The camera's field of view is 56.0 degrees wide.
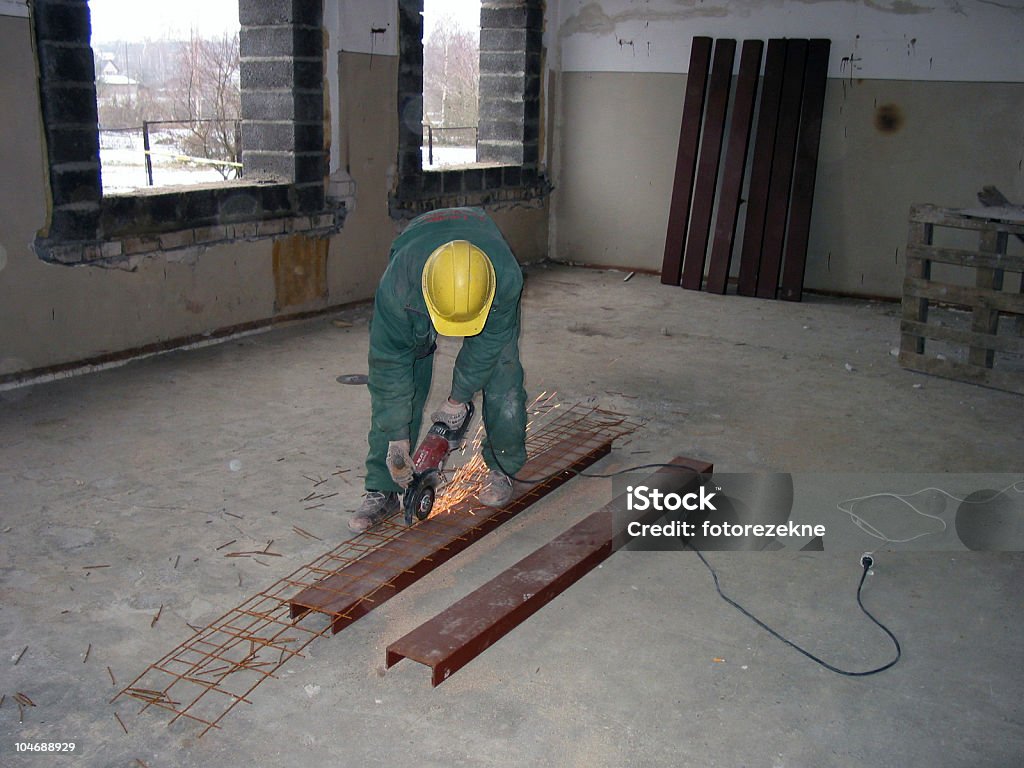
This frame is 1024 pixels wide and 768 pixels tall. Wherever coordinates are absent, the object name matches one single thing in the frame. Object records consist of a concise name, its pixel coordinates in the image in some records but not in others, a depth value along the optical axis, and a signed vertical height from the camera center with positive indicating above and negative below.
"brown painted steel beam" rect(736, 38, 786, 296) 7.65 -0.39
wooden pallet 5.30 -0.95
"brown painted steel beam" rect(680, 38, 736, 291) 7.86 -0.40
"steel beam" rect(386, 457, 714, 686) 2.66 -1.46
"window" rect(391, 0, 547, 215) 8.10 -0.08
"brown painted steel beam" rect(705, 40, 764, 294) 7.73 -0.43
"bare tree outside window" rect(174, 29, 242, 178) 6.96 -0.02
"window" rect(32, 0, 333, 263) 4.93 -0.37
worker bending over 3.05 -0.77
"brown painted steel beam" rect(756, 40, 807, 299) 7.57 -0.46
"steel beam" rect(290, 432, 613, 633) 2.95 -1.48
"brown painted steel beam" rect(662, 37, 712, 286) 7.95 -0.41
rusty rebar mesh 2.57 -1.54
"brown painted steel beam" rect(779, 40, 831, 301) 7.50 -0.40
